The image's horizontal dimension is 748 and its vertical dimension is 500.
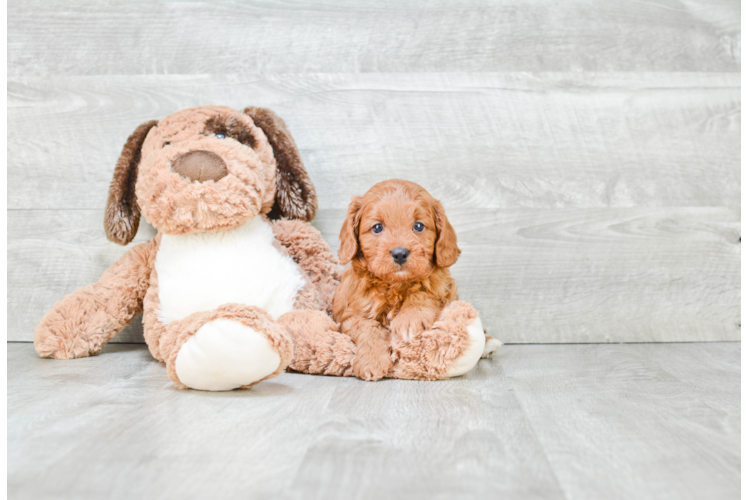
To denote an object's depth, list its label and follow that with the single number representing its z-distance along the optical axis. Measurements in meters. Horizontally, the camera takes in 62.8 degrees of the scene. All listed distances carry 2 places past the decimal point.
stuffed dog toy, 1.15
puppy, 1.08
